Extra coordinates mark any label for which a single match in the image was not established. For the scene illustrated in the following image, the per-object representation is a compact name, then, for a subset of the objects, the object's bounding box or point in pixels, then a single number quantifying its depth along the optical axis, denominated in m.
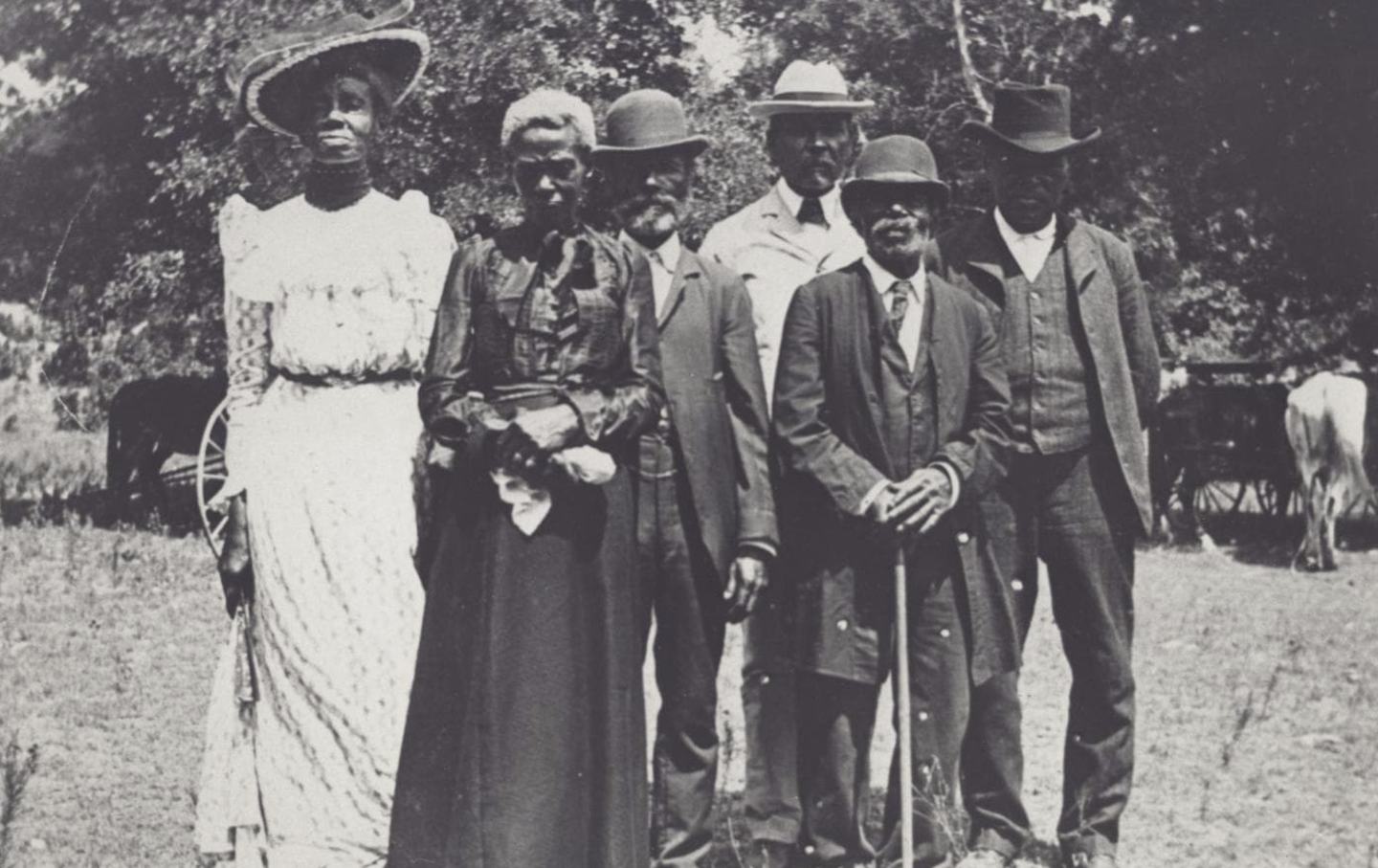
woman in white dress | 3.78
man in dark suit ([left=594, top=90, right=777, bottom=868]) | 3.98
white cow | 12.60
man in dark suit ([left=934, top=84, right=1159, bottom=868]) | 4.44
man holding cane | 4.14
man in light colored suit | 4.71
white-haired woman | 3.24
